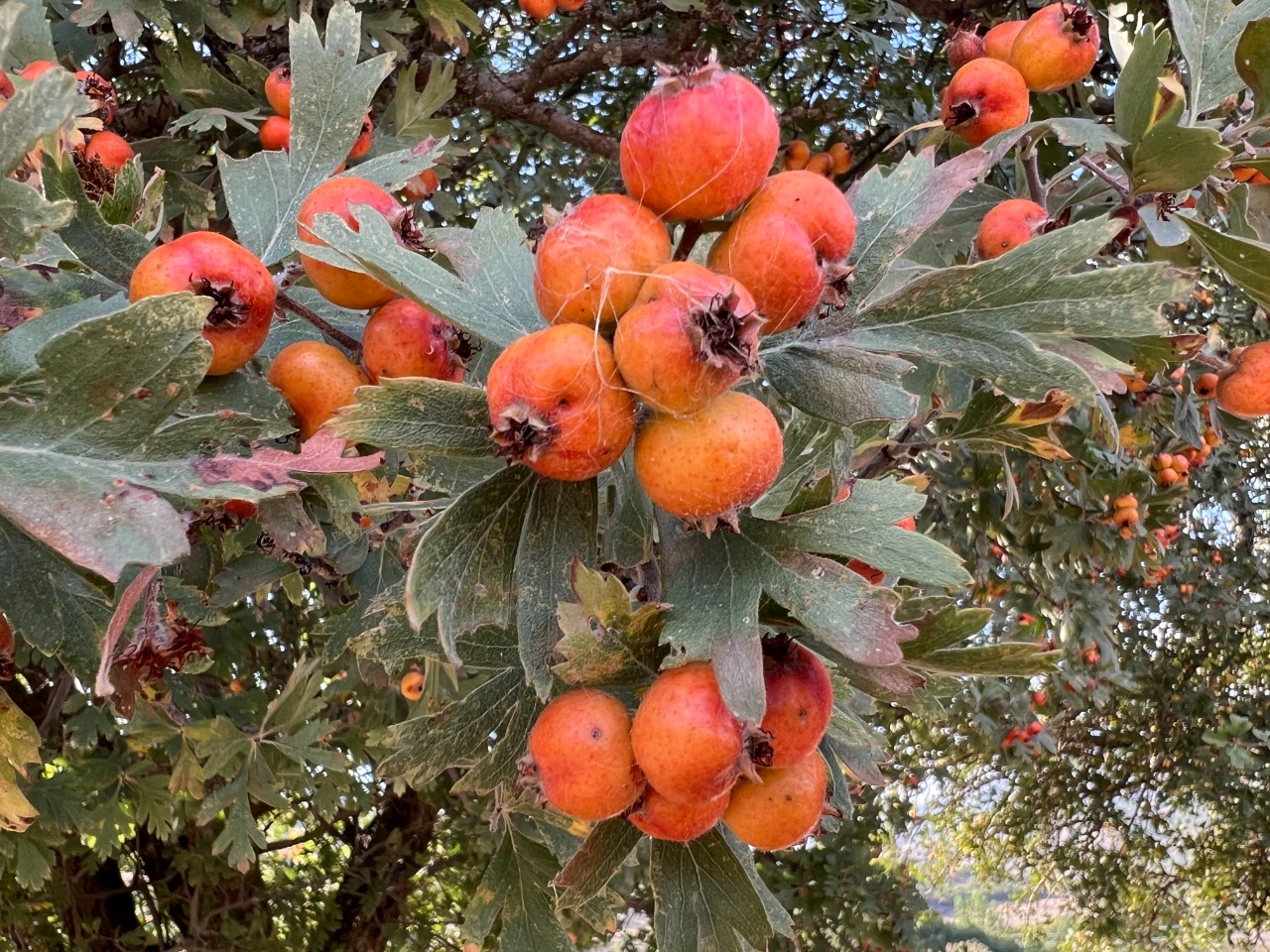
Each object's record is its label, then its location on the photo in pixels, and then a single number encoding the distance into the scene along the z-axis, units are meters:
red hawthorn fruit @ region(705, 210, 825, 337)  0.14
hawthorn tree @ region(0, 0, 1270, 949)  0.15
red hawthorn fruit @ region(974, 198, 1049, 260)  0.24
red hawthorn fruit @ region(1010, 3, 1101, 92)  0.28
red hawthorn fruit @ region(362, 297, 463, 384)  0.18
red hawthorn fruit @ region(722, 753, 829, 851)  0.16
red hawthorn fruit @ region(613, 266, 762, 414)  0.13
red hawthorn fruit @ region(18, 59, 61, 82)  0.22
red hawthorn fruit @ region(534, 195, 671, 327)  0.14
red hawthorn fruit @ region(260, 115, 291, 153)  0.32
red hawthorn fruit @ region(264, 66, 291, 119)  0.33
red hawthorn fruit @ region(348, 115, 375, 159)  0.34
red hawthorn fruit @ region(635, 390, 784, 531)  0.14
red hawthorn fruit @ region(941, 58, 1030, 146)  0.28
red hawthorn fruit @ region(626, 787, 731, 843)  0.16
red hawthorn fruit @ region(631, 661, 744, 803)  0.14
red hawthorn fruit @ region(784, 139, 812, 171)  0.54
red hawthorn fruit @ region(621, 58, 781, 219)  0.14
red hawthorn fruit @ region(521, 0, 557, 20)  0.49
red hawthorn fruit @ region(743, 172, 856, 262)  0.14
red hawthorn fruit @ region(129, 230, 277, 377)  0.16
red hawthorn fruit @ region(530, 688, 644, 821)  0.15
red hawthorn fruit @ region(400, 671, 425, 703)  0.47
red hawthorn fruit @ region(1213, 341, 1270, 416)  0.35
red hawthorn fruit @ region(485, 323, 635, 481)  0.13
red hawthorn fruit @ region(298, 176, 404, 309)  0.18
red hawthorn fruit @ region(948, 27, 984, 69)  0.33
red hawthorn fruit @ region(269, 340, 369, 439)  0.18
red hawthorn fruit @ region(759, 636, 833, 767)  0.15
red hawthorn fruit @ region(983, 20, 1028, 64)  0.31
